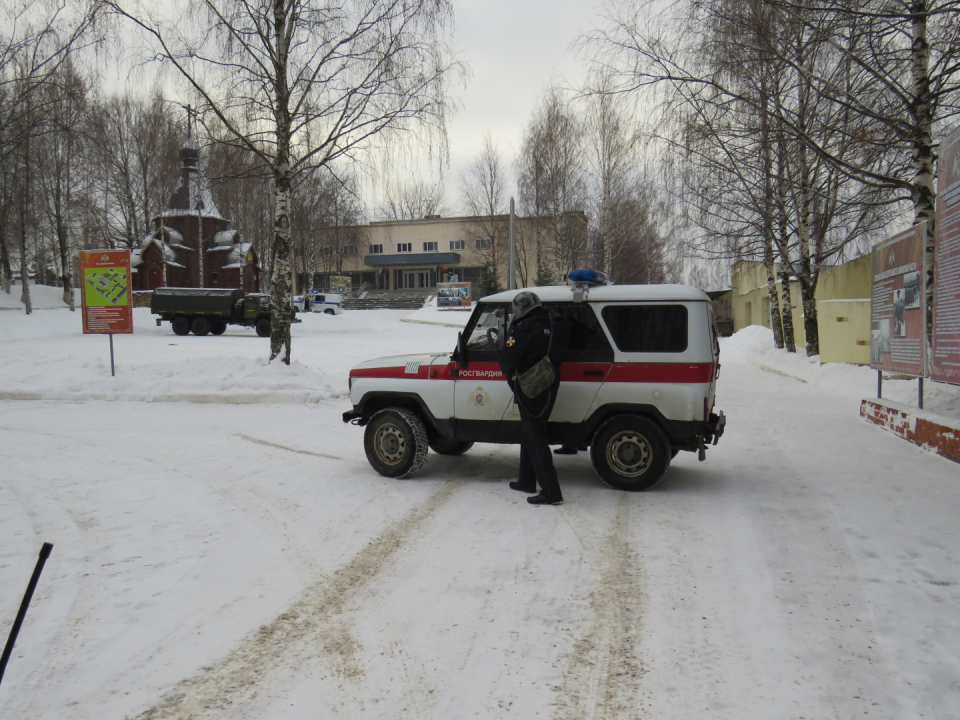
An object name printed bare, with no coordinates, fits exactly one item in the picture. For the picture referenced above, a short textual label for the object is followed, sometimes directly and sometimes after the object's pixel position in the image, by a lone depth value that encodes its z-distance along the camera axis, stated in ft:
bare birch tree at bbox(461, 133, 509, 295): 178.91
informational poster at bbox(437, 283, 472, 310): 167.43
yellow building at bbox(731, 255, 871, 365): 52.90
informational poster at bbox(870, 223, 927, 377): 28.76
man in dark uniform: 18.01
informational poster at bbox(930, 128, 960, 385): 23.21
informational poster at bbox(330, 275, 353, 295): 205.46
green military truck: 104.78
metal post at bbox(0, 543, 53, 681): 4.67
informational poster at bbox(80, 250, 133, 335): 43.75
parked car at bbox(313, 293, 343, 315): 154.81
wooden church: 164.01
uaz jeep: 19.17
